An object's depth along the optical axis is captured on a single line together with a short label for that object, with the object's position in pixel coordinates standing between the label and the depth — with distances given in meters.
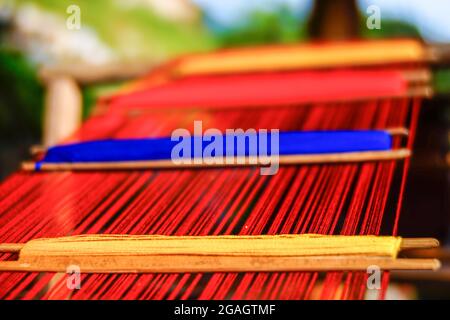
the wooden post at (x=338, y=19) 2.73
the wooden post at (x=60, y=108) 2.29
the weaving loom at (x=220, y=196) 1.14
